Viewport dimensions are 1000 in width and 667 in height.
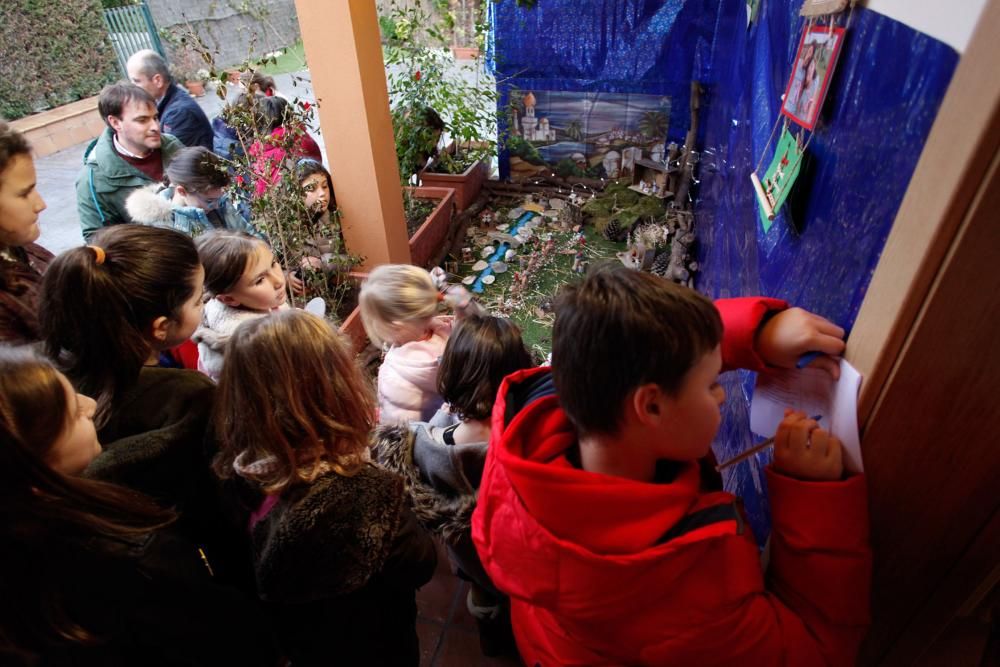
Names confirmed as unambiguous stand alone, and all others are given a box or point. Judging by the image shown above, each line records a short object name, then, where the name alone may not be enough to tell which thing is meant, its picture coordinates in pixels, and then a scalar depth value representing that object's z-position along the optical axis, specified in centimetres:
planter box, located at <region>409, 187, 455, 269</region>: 445
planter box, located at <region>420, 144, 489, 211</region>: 548
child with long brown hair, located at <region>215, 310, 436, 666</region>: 122
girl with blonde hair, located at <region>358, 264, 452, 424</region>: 227
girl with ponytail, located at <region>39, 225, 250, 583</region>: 142
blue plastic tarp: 95
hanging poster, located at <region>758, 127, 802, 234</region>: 147
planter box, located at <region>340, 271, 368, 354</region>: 343
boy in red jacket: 87
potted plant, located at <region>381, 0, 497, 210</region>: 478
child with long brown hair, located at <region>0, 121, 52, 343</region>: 173
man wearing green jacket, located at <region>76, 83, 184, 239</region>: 293
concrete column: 315
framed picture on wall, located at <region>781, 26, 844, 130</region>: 130
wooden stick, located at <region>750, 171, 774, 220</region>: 160
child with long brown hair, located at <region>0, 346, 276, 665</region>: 89
